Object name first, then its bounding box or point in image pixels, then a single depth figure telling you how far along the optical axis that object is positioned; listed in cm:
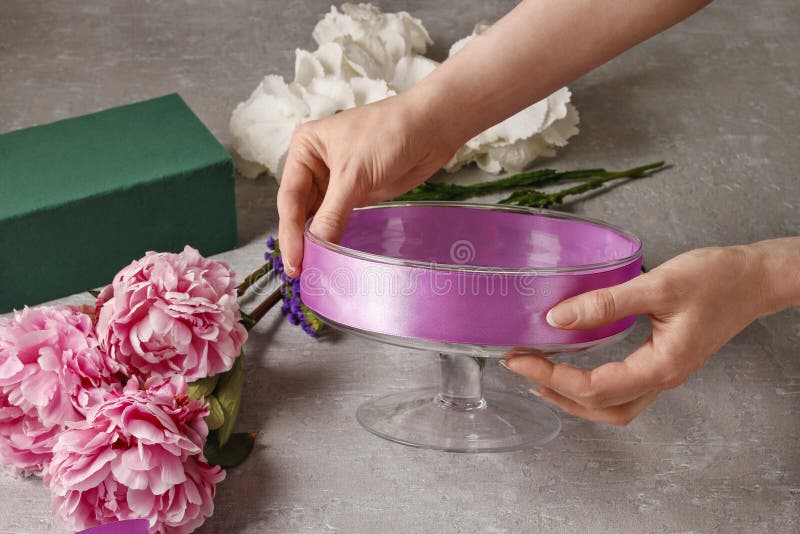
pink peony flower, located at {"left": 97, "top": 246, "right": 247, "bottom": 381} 83
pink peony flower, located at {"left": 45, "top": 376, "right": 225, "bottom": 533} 74
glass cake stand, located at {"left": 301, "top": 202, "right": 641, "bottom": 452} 76
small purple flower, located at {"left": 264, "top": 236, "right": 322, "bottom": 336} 105
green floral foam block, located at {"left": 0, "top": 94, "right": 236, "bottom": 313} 113
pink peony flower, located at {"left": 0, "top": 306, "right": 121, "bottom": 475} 80
